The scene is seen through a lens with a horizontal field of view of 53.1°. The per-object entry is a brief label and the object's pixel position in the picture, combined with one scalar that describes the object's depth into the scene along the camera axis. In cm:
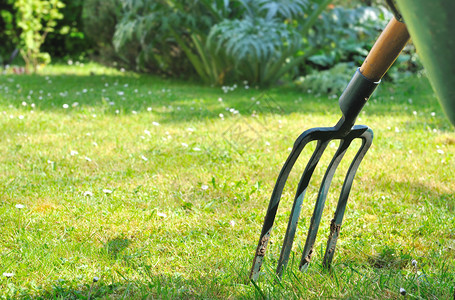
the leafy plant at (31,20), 712
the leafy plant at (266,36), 514
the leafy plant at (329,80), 552
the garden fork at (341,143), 109
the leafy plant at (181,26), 576
